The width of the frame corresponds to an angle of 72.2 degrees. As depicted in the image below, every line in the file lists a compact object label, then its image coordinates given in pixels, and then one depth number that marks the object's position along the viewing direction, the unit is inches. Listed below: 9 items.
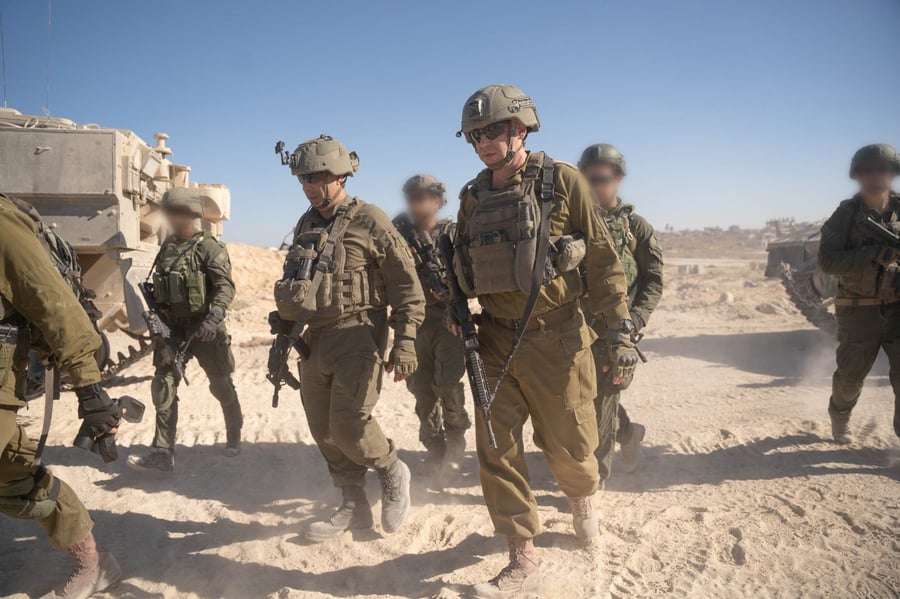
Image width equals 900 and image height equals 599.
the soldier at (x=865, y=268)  167.5
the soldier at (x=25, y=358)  102.0
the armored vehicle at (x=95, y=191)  249.3
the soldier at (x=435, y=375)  187.3
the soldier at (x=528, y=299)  115.9
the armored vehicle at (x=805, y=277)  358.9
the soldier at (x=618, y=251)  161.5
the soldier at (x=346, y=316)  139.6
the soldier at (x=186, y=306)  190.5
